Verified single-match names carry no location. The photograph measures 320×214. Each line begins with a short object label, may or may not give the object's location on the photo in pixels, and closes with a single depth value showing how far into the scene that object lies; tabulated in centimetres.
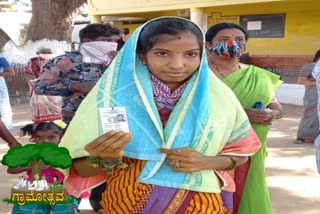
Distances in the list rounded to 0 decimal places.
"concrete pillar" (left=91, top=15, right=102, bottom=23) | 1808
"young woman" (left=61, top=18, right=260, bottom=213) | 188
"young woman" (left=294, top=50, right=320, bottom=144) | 792
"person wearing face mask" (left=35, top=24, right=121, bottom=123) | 382
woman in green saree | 321
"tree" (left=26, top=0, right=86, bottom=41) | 1381
